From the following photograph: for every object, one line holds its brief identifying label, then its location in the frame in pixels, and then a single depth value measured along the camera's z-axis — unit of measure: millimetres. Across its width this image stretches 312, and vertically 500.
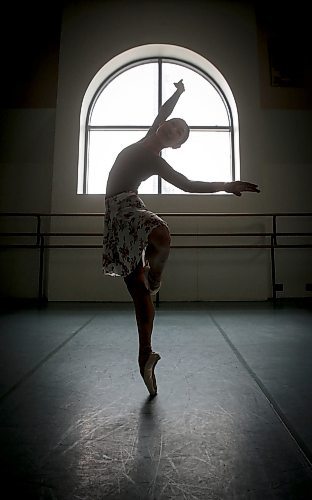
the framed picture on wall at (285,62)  4289
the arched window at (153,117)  4391
